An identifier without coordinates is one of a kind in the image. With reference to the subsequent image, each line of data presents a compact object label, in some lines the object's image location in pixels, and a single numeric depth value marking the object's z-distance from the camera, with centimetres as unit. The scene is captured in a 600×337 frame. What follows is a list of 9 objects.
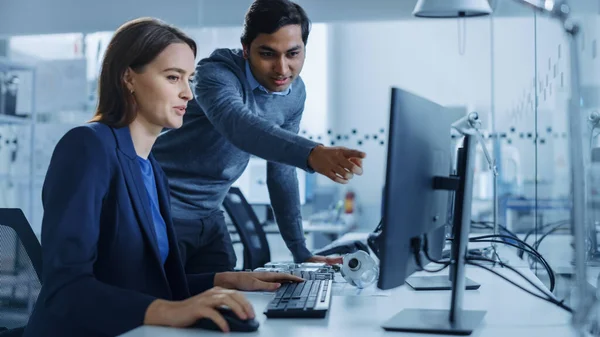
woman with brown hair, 120
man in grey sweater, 199
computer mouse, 117
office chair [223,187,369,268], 343
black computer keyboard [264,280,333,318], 132
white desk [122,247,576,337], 120
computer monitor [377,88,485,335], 113
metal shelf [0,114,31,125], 492
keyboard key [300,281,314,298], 145
